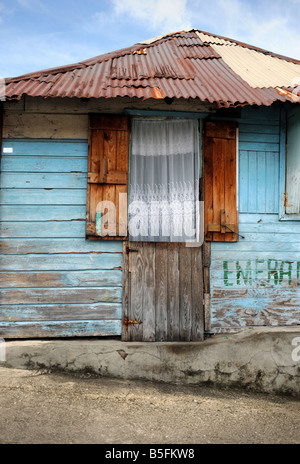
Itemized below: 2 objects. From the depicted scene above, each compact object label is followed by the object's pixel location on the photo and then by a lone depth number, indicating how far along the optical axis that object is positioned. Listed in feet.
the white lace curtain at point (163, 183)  14.56
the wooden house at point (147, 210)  14.11
